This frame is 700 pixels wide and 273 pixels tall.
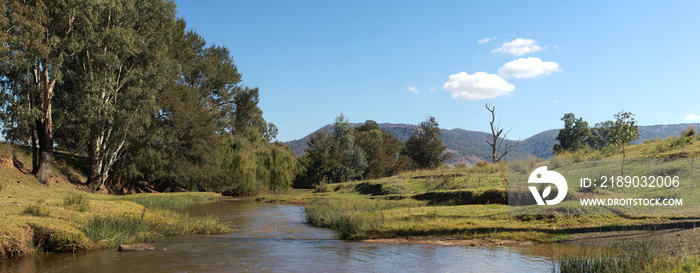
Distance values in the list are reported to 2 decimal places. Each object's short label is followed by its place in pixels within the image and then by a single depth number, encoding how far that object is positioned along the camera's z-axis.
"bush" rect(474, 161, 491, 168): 36.51
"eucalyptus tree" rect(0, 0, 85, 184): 24.02
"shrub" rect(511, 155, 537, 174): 26.94
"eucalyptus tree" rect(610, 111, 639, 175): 22.17
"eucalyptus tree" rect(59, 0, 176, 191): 29.59
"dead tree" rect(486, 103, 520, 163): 50.21
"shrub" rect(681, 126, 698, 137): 27.09
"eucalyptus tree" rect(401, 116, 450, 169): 73.62
